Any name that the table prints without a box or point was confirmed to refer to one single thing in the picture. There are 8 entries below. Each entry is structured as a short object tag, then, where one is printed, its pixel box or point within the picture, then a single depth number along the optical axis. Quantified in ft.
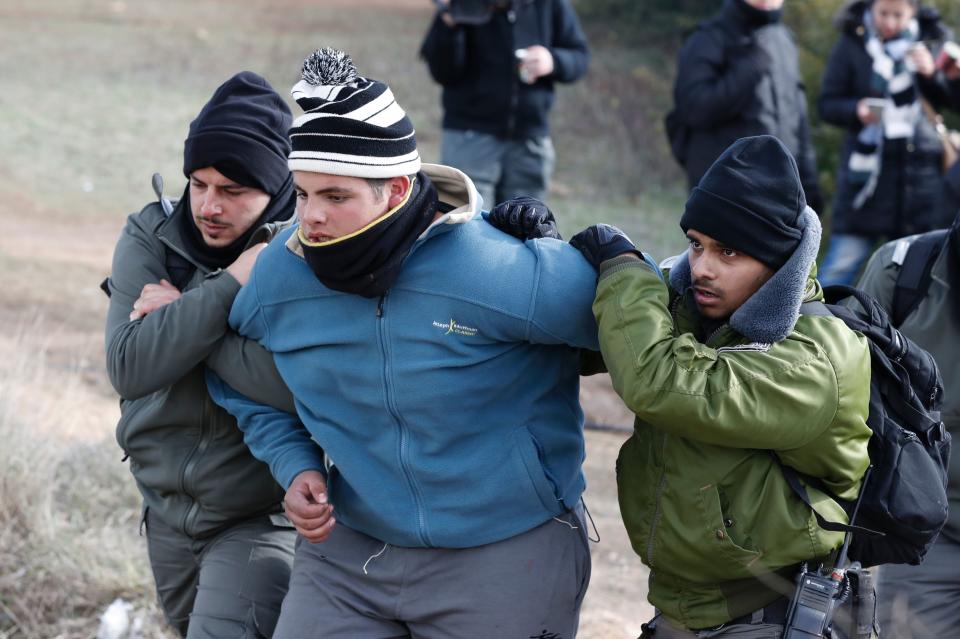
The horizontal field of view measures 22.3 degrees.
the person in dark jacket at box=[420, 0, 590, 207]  45.41
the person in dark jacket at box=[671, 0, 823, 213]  42.39
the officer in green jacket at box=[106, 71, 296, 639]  21.50
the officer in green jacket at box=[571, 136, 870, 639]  16.95
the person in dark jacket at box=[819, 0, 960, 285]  43.96
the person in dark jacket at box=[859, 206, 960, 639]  22.70
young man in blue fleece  18.31
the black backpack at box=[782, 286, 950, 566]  18.11
